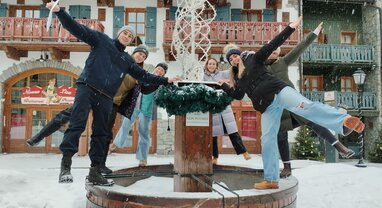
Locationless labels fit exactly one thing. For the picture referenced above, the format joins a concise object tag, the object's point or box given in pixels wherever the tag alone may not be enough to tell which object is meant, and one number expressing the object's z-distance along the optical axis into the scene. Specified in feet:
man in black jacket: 10.81
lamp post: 35.22
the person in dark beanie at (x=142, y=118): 16.16
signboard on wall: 48.80
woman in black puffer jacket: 10.07
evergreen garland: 11.85
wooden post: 12.09
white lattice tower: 12.33
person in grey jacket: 16.21
